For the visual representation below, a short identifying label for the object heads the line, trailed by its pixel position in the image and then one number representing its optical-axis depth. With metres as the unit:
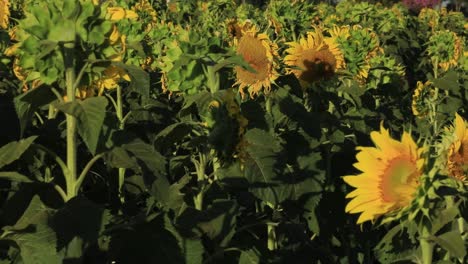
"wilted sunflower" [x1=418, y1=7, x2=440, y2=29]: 12.21
